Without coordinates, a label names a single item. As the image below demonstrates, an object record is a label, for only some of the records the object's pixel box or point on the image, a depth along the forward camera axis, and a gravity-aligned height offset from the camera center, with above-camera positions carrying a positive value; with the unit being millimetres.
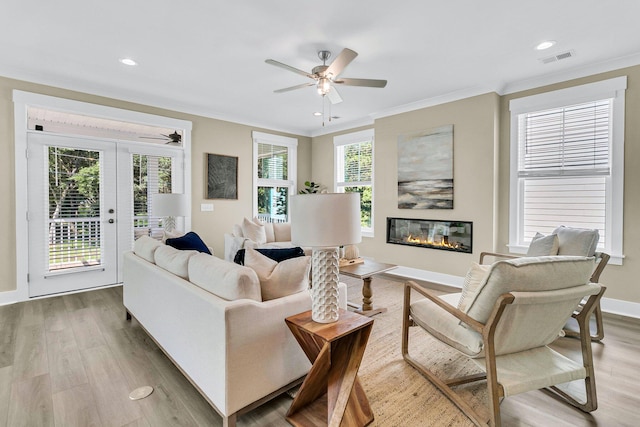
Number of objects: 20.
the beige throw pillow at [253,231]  4855 -400
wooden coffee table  3152 -701
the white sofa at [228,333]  1563 -712
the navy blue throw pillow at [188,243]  2887 -355
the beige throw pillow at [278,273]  1842 -413
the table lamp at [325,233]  1531 -135
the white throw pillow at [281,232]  5305 -445
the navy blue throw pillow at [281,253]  2209 -339
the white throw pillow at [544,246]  2762 -360
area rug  1742 -1184
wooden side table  1504 -846
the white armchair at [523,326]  1547 -653
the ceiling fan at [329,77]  2734 +1260
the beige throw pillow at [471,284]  1827 -464
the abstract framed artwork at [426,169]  4375 +562
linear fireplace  4254 -401
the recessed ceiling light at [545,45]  2877 +1547
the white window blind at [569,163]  3281 +516
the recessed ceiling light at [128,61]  3223 +1543
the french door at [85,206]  3721 -1
